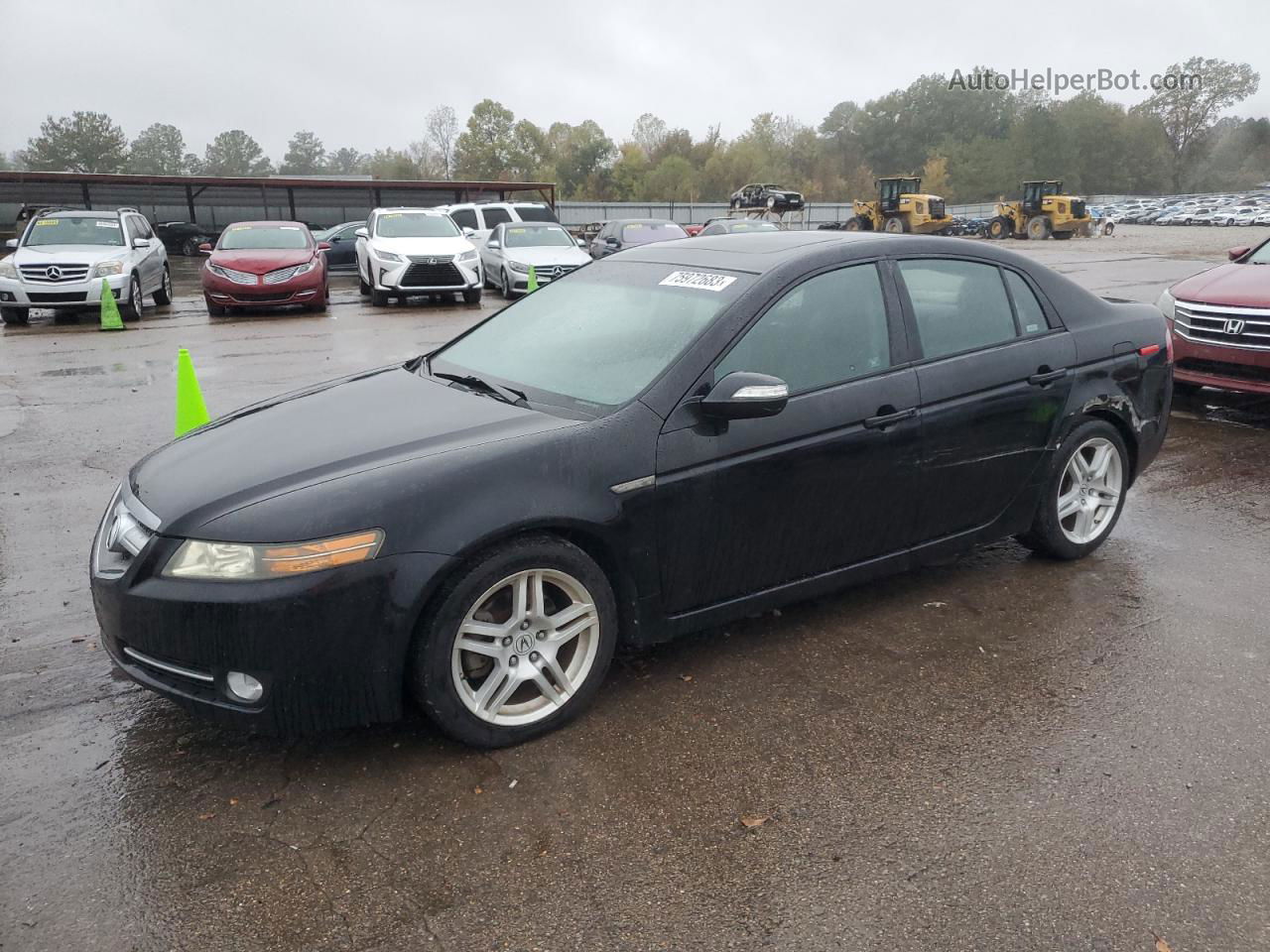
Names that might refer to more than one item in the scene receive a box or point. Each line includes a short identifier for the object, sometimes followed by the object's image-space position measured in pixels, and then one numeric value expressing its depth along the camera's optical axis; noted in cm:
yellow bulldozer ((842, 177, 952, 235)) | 4138
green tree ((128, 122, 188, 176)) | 11854
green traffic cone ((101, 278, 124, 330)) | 1416
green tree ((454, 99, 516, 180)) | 9425
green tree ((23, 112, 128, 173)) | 10062
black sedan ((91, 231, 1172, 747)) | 296
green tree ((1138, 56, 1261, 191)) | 10806
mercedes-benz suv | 1437
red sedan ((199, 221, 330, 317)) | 1549
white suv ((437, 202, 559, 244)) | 2347
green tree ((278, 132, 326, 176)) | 14438
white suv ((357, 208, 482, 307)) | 1686
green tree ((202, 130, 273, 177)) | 13138
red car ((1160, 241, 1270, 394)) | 755
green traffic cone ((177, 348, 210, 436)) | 603
